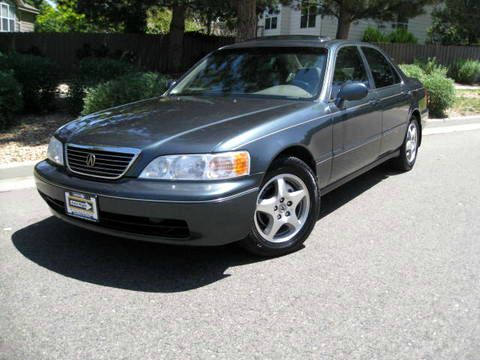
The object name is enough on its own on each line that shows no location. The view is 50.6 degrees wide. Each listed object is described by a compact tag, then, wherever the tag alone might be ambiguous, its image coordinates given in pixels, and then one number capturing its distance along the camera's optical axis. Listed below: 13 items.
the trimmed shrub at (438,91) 11.04
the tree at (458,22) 22.59
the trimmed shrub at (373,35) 24.86
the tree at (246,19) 9.47
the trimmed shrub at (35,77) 9.19
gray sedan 3.33
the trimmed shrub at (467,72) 20.33
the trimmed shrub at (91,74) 8.87
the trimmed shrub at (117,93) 7.74
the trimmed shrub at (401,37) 25.34
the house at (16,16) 33.12
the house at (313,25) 25.94
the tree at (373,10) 15.38
